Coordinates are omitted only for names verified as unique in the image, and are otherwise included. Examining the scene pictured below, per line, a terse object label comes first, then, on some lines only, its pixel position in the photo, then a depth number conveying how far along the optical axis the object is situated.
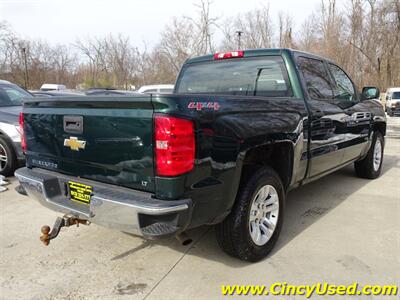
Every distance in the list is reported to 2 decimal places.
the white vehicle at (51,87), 23.40
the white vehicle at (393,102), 20.09
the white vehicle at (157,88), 12.35
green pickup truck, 2.24
